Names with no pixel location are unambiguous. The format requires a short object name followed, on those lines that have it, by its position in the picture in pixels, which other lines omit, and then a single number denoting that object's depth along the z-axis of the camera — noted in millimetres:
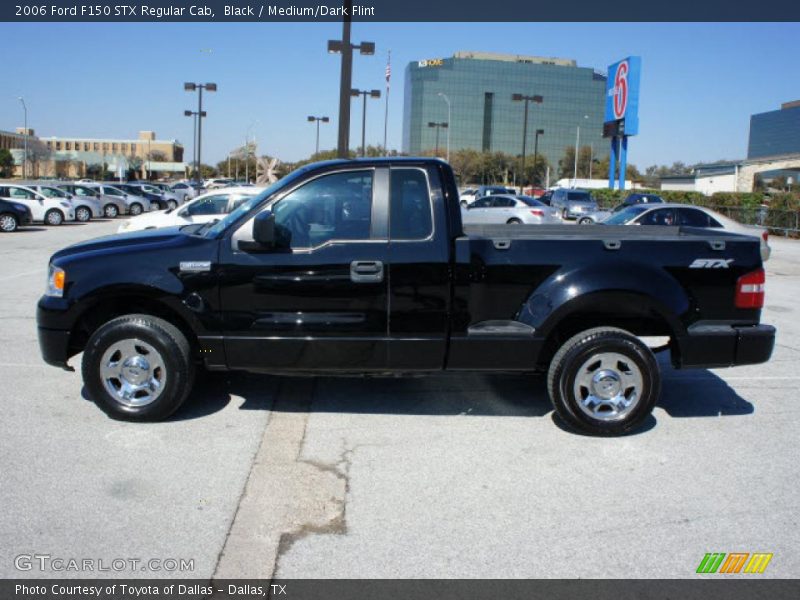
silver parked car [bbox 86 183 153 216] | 36694
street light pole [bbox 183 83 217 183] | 43531
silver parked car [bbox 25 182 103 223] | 29297
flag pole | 29762
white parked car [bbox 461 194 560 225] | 25656
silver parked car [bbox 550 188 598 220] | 32688
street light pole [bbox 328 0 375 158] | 16172
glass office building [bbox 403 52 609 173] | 125750
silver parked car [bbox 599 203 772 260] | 18266
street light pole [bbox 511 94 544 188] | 46156
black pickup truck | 5148
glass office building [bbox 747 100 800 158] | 167000
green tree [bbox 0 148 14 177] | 83812
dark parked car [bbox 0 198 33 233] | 24141
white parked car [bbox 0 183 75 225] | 27330
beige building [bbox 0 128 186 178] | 98688
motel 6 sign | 49969
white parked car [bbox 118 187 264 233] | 16047
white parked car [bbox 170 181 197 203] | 47894
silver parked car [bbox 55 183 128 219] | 32562
